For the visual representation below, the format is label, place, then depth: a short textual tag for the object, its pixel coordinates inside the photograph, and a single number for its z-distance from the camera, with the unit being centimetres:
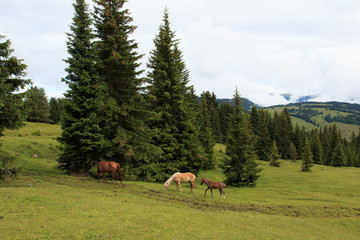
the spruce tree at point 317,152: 8841
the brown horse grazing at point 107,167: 1933
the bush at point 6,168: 1339
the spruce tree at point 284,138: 9244
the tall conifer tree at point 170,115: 2751
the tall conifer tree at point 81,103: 1962
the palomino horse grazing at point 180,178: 1938
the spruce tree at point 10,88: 1357
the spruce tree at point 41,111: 7204
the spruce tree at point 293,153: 8419
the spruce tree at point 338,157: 7619
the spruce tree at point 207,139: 4984
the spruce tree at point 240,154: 3266
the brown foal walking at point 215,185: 1944
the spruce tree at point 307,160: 5816
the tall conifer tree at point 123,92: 2238
